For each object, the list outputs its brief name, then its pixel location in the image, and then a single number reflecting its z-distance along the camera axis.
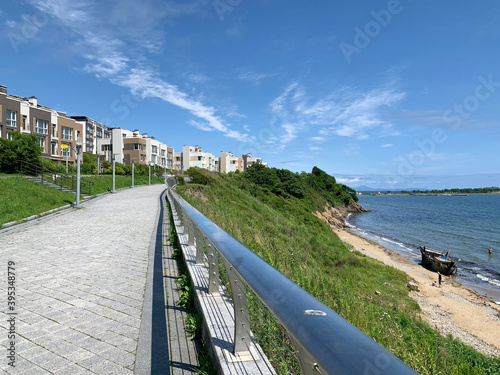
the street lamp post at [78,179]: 16.47
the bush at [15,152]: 24.89
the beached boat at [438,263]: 23.38
